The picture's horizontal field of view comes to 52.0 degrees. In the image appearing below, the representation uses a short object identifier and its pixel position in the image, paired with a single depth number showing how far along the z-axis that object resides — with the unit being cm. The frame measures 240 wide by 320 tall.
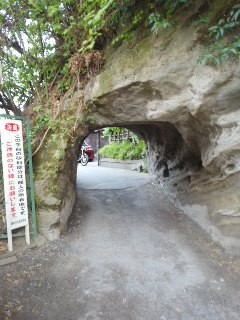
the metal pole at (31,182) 410
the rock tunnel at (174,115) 359
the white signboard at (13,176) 374
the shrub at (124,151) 1099
